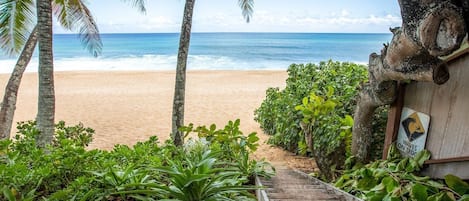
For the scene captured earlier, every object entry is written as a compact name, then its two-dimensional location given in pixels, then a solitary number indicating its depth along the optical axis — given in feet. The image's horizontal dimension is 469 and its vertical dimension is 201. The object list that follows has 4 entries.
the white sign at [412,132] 11.14
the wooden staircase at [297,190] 10.28
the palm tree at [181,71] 17.17
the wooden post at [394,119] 12.16
